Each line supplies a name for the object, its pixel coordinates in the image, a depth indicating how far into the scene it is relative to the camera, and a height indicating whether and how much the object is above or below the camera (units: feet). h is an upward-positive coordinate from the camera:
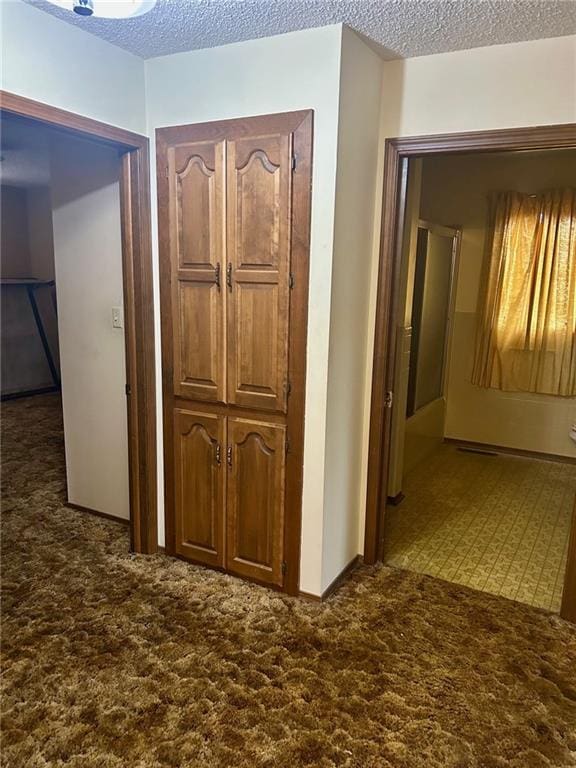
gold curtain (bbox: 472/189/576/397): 14.11 -0.24
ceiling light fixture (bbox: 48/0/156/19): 5.05 +2.46
